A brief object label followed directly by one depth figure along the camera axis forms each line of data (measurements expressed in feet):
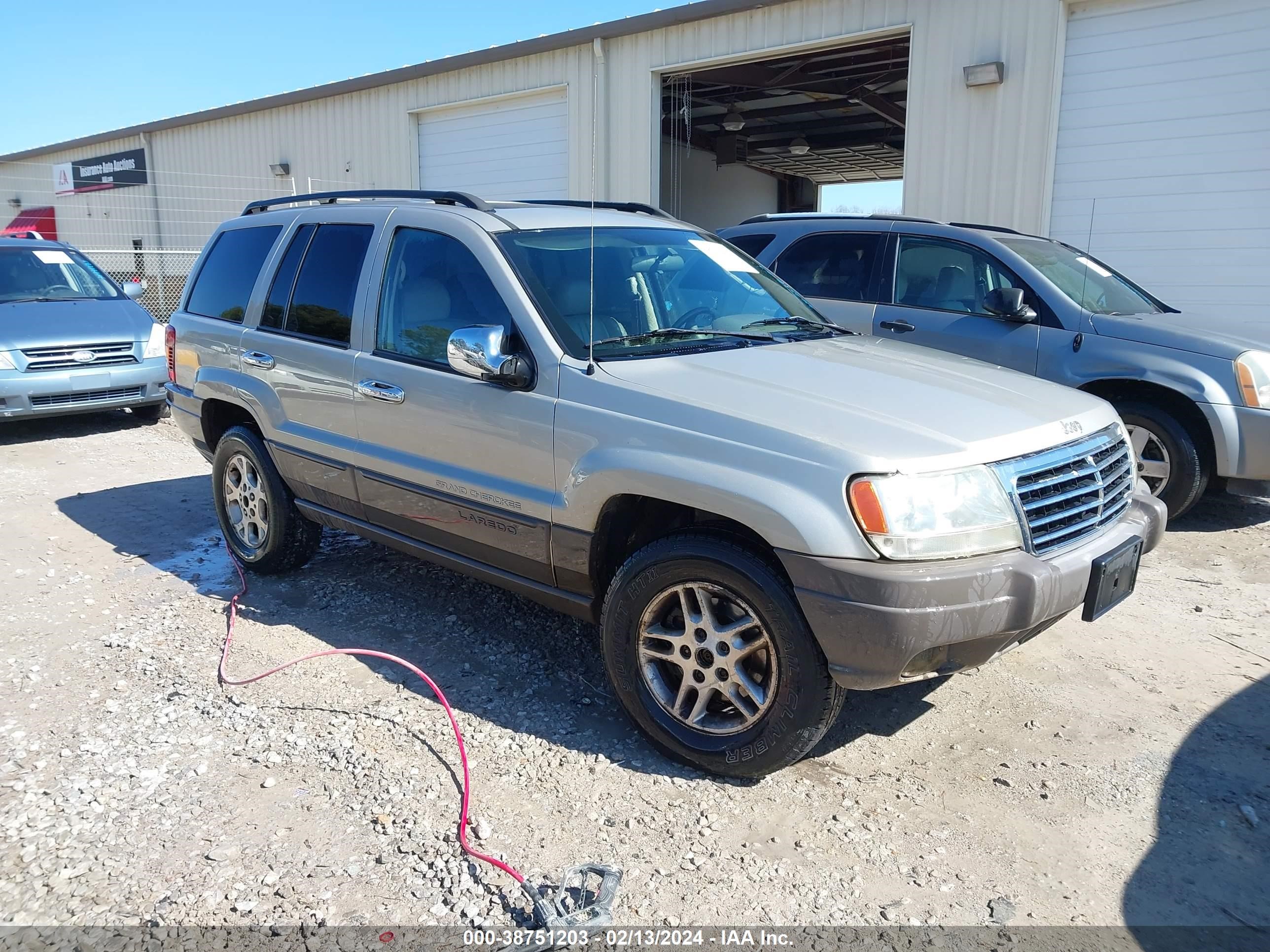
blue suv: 19.07
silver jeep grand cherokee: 9.27
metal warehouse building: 28.94
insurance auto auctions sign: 74.18
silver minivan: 27.99
